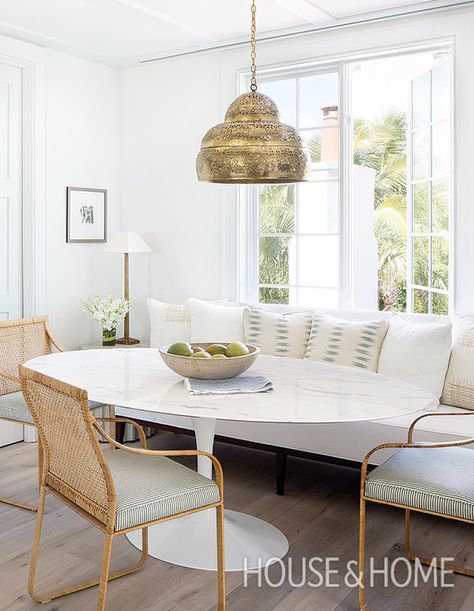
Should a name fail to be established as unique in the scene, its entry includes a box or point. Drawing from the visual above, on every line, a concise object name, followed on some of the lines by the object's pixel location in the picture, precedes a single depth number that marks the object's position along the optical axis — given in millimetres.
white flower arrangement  4574
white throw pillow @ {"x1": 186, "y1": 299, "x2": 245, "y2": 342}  4191
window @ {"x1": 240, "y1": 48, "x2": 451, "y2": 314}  4035
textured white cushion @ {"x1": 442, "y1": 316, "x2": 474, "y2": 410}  3428
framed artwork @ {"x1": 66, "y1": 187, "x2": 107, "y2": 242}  4695
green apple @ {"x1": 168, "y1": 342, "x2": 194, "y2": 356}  2656
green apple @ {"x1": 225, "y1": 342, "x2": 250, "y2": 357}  2639
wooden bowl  2570
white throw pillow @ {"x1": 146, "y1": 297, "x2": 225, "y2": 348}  4457
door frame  4398
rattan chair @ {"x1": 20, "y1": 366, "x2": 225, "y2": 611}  2064
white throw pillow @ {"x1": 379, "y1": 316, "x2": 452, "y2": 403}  3500
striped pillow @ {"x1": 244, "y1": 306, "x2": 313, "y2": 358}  3971
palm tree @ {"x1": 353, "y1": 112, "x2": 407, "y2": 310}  9305
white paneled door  4316
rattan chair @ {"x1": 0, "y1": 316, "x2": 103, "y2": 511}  3350
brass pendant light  2385
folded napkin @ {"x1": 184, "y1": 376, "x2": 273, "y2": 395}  2477
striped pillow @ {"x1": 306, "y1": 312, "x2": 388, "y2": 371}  3709
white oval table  2275
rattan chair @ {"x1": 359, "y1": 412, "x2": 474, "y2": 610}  2271
